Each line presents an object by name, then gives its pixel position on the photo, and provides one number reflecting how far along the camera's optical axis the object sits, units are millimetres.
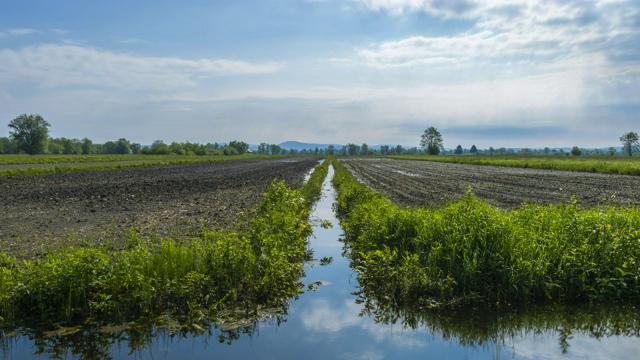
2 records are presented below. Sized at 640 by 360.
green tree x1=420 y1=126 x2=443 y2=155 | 168375
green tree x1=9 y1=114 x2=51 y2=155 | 113000
